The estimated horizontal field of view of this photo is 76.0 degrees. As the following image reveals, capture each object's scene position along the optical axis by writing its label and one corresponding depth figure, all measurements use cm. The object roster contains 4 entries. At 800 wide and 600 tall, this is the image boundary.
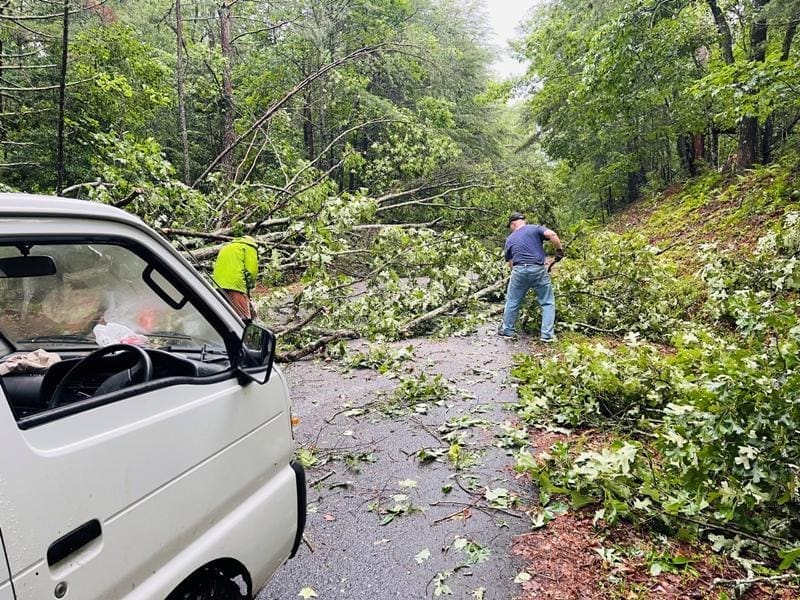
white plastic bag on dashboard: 245
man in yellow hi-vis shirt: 584
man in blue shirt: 746
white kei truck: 120
